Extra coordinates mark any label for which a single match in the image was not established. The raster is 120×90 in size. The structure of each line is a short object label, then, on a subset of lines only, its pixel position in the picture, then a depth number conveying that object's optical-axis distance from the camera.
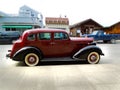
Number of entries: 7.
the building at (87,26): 19.01
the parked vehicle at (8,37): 11.03
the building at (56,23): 24.21
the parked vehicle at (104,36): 11.67
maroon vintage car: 3.93
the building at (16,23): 16.70
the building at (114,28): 18.56
